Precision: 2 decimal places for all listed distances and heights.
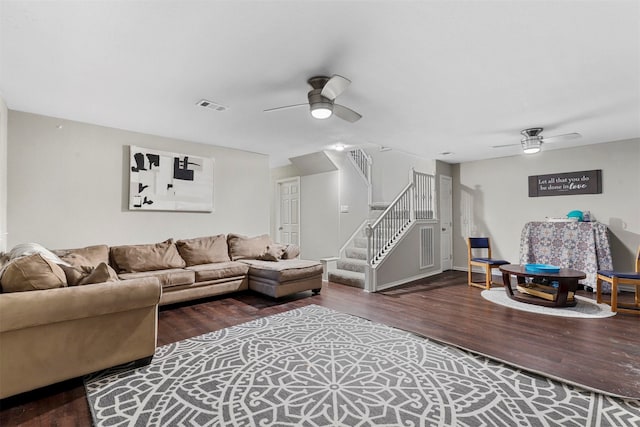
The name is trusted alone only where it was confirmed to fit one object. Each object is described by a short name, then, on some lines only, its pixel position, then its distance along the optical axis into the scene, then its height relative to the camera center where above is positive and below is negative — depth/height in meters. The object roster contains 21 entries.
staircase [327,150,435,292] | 5.12 -0.19
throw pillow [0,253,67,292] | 1.99 -0.37
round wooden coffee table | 3.79 -0.98
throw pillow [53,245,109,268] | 3.41 -0.41
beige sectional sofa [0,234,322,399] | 1.86 -0.68
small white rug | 3.63 -1.14
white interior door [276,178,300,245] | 7.60 +0.19
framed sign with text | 5.18 +0.62
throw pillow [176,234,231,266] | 4.55 -0.47
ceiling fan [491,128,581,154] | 4.29 +1.15
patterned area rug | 1.76 -1.13
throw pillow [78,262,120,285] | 2.24 -0.41
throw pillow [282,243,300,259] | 5.35 -0.58
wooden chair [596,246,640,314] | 3.60 -0.77
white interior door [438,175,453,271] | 6.67 -0.05
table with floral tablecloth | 4.79 -0.47
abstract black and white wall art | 4.47 +0.60
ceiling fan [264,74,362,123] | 2.59 +1.12
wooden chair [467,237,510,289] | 4.96 -0.71
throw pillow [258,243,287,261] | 5.00 -0.56
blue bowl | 3.96 -0.66
